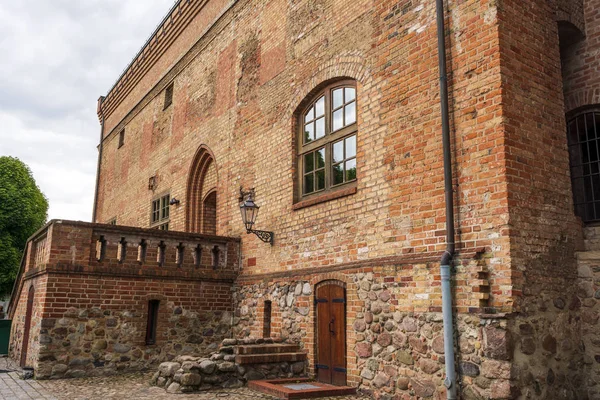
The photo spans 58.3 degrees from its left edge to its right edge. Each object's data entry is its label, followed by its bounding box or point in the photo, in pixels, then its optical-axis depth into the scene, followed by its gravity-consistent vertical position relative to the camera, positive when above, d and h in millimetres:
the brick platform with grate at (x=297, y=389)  7480 -1218
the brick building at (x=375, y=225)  6473 +1219
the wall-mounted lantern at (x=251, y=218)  10438 +1655
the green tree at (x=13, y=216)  26000 +4129
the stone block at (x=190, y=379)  8023 -1128
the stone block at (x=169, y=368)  8422 -1023
